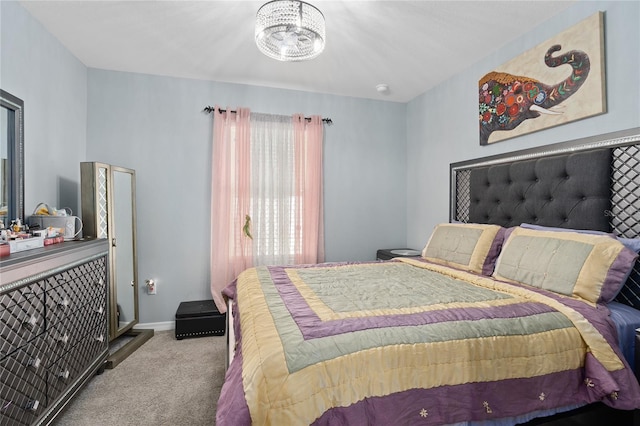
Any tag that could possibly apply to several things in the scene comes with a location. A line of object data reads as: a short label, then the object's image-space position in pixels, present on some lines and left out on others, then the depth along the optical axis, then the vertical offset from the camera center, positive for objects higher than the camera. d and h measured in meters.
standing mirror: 2.36 -0.17
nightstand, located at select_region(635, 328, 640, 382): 1.30 -0.60
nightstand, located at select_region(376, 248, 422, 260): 3.22 -0.44
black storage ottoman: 2.82 -1.00
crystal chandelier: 1.69 +1.04
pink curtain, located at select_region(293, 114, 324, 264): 3.38 +0.32
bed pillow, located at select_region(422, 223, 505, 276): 2.14 -0.26
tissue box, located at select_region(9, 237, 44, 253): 1.58 -0.17
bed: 1.01 -0.45
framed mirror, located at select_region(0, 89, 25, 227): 1.87 +0.34
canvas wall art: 1.82 +0.85
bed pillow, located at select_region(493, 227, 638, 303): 1.44 -0.27
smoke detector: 3.24 +1.30
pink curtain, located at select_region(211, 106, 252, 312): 3.13 +0.16
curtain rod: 3.15 +1.04
